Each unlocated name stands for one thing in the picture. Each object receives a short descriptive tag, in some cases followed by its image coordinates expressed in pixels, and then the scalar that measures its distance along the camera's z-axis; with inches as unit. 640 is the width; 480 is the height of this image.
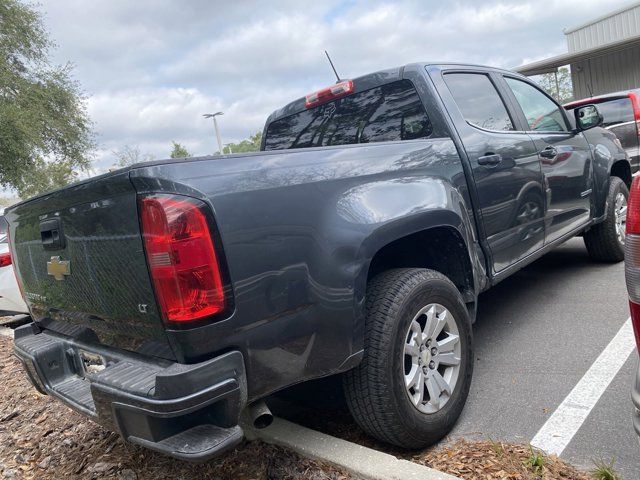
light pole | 1301.7
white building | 706.2
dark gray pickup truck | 70.6
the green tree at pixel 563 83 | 1321.6
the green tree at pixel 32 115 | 557.6
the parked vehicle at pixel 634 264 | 62.9
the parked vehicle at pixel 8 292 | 211.9
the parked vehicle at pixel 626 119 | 312.7
